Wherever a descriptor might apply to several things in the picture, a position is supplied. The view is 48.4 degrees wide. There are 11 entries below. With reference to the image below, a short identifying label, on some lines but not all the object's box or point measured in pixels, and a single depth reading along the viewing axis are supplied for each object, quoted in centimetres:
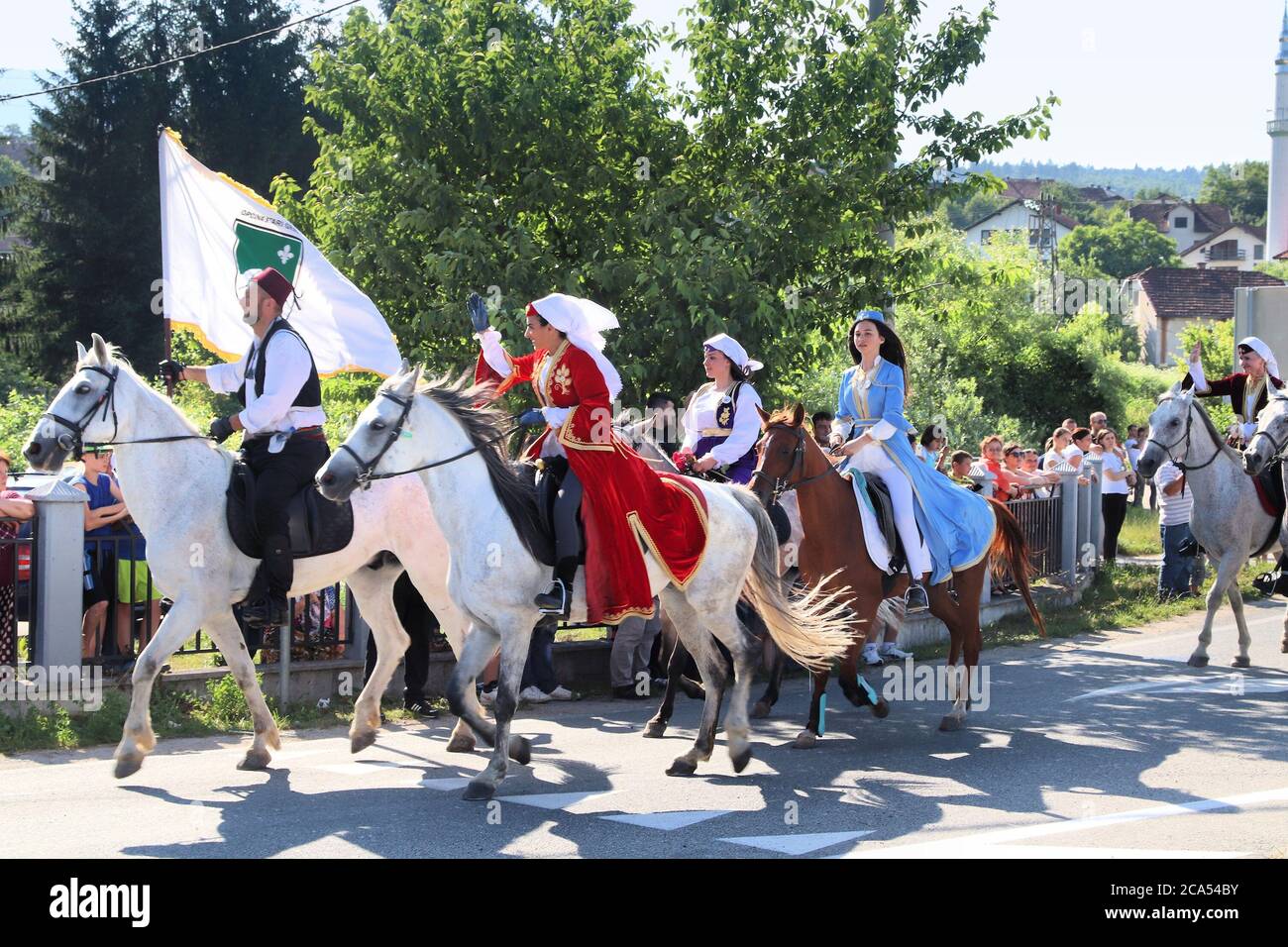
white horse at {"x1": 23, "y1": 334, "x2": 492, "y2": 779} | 814
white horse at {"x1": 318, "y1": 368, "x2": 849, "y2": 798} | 766
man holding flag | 848
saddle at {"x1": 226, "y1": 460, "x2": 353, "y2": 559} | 850
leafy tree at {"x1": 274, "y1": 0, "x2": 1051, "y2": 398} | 1350
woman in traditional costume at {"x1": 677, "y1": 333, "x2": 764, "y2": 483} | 1038
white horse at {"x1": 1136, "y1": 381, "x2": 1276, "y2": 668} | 1338
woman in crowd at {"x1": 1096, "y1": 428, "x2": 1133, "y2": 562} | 2045
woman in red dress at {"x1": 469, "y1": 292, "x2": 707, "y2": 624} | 821
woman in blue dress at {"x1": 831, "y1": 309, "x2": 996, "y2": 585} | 1025
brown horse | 976
